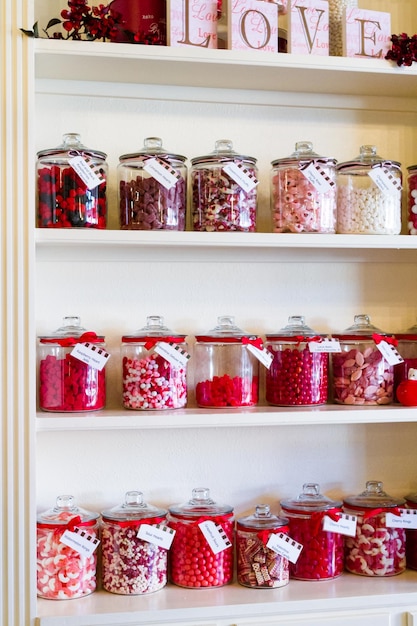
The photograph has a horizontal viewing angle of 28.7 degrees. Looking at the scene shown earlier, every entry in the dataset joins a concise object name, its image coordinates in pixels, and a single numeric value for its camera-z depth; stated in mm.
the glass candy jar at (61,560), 1770
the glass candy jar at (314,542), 1887
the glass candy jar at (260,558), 1834
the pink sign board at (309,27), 1850
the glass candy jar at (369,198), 1873
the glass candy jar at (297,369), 1885
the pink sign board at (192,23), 1786
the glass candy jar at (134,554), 1795
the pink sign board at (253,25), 1812
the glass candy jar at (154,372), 1826
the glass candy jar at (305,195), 1839
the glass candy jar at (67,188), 1759
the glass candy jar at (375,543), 1910
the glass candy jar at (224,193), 1816
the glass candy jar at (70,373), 1789
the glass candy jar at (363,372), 1921
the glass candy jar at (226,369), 1869
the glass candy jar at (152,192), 1792
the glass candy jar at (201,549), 1822
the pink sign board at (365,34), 1880
